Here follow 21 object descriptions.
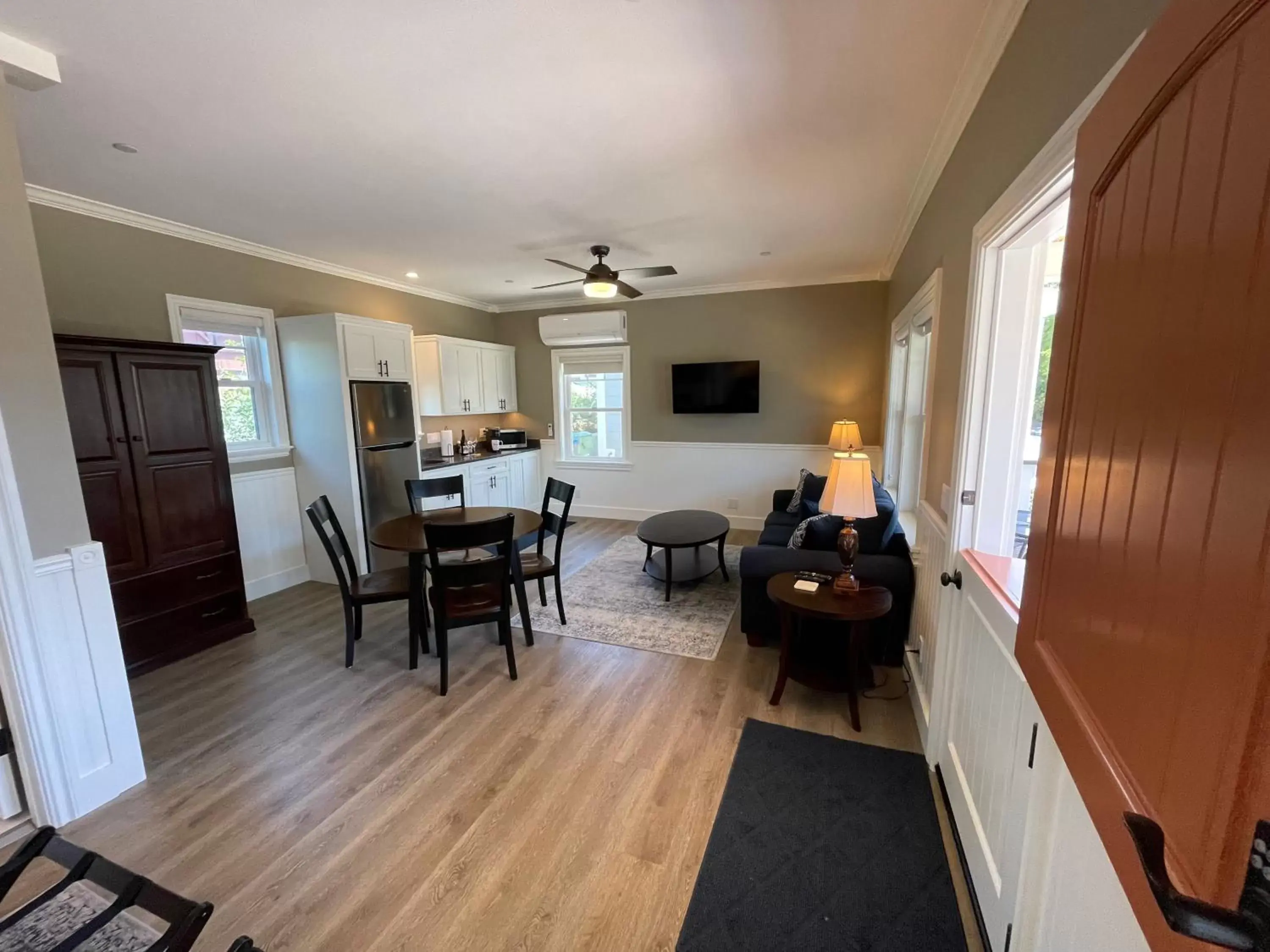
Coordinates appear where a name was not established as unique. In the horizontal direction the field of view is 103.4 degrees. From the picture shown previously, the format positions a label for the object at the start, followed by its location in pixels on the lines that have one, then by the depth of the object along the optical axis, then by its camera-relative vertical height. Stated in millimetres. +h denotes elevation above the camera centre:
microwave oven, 6145 -376
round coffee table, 3730 -988
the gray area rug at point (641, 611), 3211 -1458
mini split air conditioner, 5512 +881
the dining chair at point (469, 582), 2539 -920
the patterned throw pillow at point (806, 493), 4172 -760
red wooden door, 450 -68
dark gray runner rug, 1459 -1512
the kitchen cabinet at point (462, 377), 5199 +362
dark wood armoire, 2715 -445
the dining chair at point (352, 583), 2801 -1044
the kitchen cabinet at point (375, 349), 3988 +516
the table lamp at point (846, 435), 4414 -271
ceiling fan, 3467 +899
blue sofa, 2664 -910
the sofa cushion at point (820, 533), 2926 -752
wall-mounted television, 5410 +200
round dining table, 2820 -746
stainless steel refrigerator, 4129 -349
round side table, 2240 -924
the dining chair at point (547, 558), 3332 -1027
